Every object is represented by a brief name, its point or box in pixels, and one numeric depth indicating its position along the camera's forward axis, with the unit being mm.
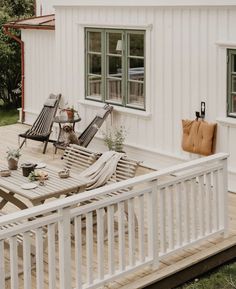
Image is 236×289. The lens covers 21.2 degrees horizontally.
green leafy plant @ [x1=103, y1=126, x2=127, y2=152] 11051
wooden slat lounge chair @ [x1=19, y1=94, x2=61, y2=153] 12462
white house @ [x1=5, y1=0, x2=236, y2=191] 9352
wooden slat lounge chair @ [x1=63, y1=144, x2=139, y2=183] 7680
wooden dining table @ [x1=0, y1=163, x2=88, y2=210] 6714
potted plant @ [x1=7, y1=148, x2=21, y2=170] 7707
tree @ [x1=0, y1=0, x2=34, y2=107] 17234
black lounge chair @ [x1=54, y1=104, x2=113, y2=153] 11391
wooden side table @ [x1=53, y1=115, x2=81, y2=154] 11678
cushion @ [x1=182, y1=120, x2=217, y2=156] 9504
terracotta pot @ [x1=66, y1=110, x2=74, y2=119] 12102
